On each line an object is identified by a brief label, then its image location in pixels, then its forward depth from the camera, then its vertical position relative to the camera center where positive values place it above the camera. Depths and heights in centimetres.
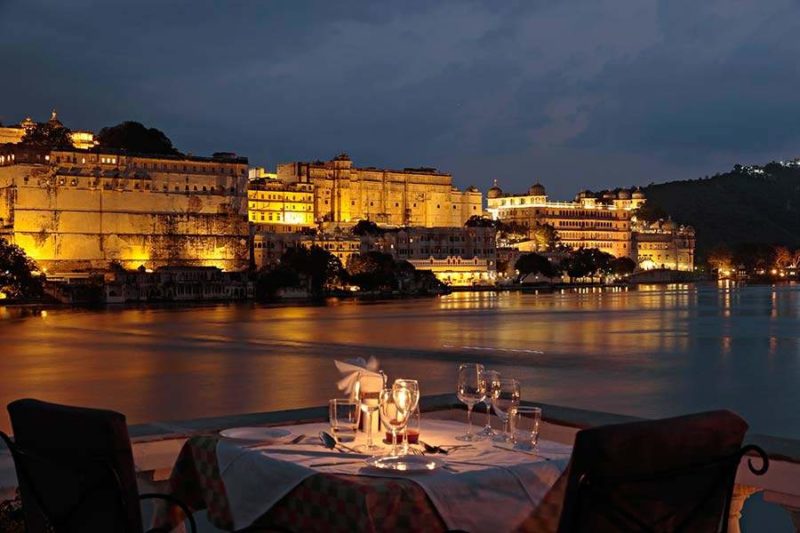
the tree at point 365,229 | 9438 +413
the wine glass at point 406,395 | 345 -40
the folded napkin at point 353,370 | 391 -36
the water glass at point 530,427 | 360 -53
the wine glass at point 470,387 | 387 -42
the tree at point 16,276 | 6341 +2
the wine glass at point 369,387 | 383 -41
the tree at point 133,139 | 9362 +1233
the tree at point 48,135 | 8969 +1235
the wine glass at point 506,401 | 372 -46
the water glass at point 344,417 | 375 -52
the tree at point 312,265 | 7769 +73
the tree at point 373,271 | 8388 +28
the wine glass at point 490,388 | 387 -42
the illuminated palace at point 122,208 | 7956 +540
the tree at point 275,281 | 7644 -43
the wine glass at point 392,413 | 345 -46
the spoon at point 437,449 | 355 -59
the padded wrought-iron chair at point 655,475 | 276 -55
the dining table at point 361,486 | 300 -65
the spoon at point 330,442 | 364 -58
